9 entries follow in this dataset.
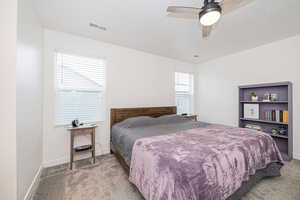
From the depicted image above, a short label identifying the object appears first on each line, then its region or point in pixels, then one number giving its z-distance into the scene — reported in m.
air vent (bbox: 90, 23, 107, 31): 2.31
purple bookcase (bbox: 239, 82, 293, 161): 2.57
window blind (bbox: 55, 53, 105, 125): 2.49
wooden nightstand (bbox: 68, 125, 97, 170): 2.25
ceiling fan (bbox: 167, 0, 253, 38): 1.32
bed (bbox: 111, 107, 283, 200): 1.08
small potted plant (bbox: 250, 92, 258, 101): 3.15
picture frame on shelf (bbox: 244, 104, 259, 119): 3.12
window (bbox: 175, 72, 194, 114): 4.33
